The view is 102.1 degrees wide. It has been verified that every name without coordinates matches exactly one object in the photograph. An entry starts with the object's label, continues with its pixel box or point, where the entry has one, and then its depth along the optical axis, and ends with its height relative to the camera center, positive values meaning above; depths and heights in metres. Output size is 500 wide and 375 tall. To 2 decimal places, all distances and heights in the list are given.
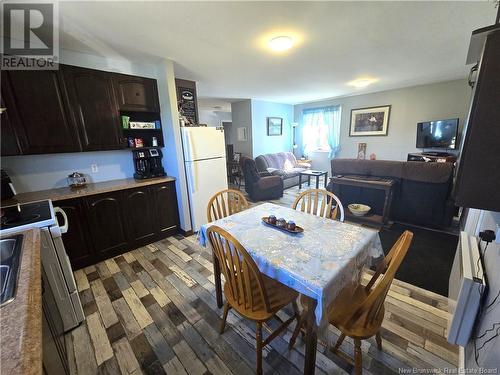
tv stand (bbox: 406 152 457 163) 3.88 -0.44
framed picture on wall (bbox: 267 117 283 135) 6.06 +0.40
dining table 0.99 -0.66
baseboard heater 1.07 -0.87
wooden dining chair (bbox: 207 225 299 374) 1.09 -0.91
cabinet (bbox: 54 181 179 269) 2.18 -0.92
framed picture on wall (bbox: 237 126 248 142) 5.85 +0.17
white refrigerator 2.78 -0.35
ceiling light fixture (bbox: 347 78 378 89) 3.71 +1.02
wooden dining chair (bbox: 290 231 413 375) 0.91 -0.96
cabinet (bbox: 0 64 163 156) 1.92 +0.41
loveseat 5.19 -0.75
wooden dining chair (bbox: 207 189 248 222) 2.05 -0.63
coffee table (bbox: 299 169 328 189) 4.97 -0.87
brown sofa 2.76 -0.80
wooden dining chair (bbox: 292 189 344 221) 1.81 -0.63
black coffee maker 2.83 -0.29
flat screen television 3.99 +0.01
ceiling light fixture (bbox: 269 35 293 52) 1.99 +0.96
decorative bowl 3.17 -1.12
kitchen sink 0.84 -0.59
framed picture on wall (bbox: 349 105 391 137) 4.99 +0.38
